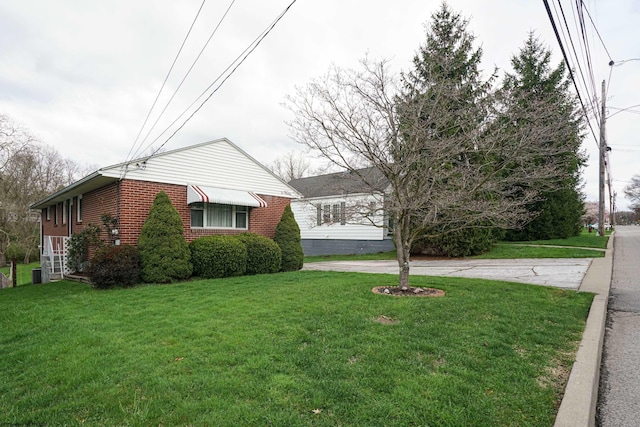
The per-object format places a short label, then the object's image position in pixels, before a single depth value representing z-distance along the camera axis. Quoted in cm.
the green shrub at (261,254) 1114
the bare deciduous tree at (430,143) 617
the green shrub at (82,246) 1024
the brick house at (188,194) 1019
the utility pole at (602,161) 1838
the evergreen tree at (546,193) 1966
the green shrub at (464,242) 1572
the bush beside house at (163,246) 940
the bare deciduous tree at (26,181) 2013
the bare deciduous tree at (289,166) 4066
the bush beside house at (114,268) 867
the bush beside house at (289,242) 1245
